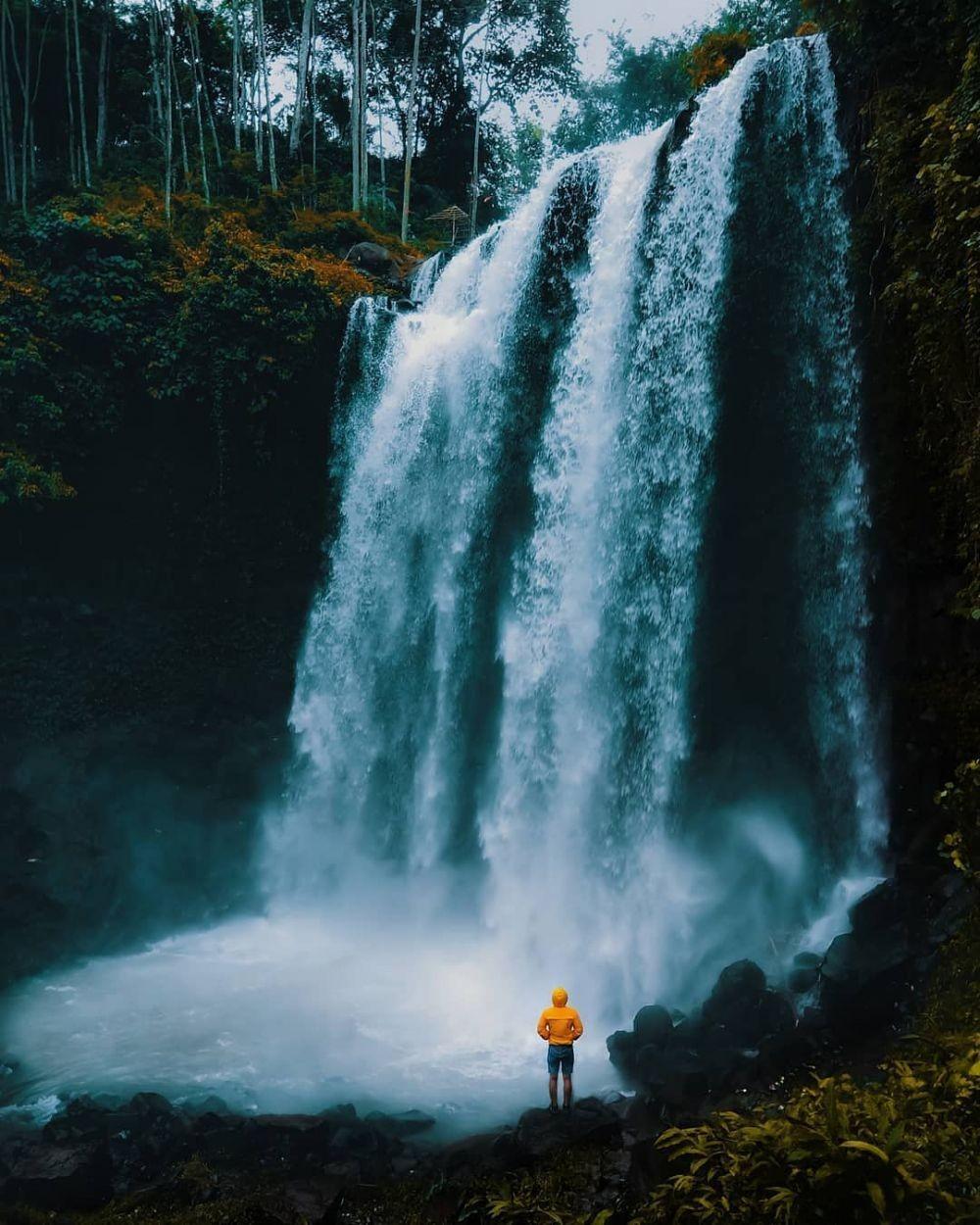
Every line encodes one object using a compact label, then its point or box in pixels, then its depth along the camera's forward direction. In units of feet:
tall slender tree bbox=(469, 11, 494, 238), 93.28
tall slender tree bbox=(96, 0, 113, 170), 82.23
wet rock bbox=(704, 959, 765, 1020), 30.25
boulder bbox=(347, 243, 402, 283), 66.64
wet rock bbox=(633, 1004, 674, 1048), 30.63
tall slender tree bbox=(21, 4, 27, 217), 69.56
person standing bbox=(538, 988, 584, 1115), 26.32
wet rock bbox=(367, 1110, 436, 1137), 28.96
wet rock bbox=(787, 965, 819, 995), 31.07
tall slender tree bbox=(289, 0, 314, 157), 86.17
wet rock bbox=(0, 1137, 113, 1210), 25.54
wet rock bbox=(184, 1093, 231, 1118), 30.30
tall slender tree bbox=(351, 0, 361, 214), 81.71
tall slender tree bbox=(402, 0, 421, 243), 79.87
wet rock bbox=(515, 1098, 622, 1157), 25.21
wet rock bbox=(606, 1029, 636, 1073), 30.81
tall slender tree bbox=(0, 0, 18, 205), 70.33
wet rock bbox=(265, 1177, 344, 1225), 23.81
